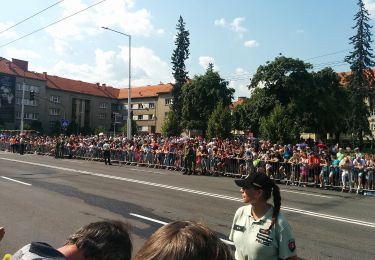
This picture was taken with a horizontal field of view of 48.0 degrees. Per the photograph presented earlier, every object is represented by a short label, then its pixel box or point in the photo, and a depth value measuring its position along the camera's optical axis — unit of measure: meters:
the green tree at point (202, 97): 63.38
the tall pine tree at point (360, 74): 53.16
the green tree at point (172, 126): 68.12
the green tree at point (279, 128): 38.19
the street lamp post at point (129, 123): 31.78
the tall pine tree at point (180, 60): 66.56
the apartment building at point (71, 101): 79.25
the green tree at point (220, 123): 52.31
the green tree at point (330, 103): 49.59
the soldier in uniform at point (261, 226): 3.35
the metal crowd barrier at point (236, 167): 17.23
